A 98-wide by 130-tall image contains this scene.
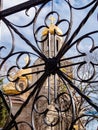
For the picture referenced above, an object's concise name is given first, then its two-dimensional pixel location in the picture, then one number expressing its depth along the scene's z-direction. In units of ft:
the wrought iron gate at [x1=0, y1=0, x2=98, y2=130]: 4.37
